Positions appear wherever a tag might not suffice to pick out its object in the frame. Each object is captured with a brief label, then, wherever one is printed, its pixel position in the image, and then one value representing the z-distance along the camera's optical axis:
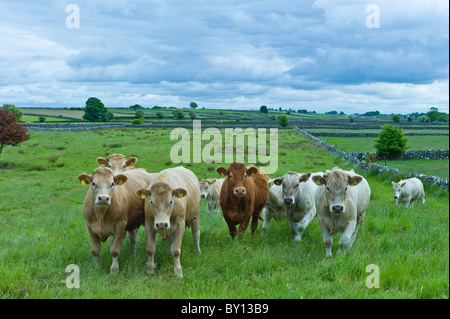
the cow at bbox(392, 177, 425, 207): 14.04
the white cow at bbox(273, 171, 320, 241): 8.60
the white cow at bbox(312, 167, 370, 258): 7.07
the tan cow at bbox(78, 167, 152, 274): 6.55
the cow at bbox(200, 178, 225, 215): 14.05
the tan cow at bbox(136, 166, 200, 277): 6.32
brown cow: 8.16
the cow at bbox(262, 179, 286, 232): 9.58
